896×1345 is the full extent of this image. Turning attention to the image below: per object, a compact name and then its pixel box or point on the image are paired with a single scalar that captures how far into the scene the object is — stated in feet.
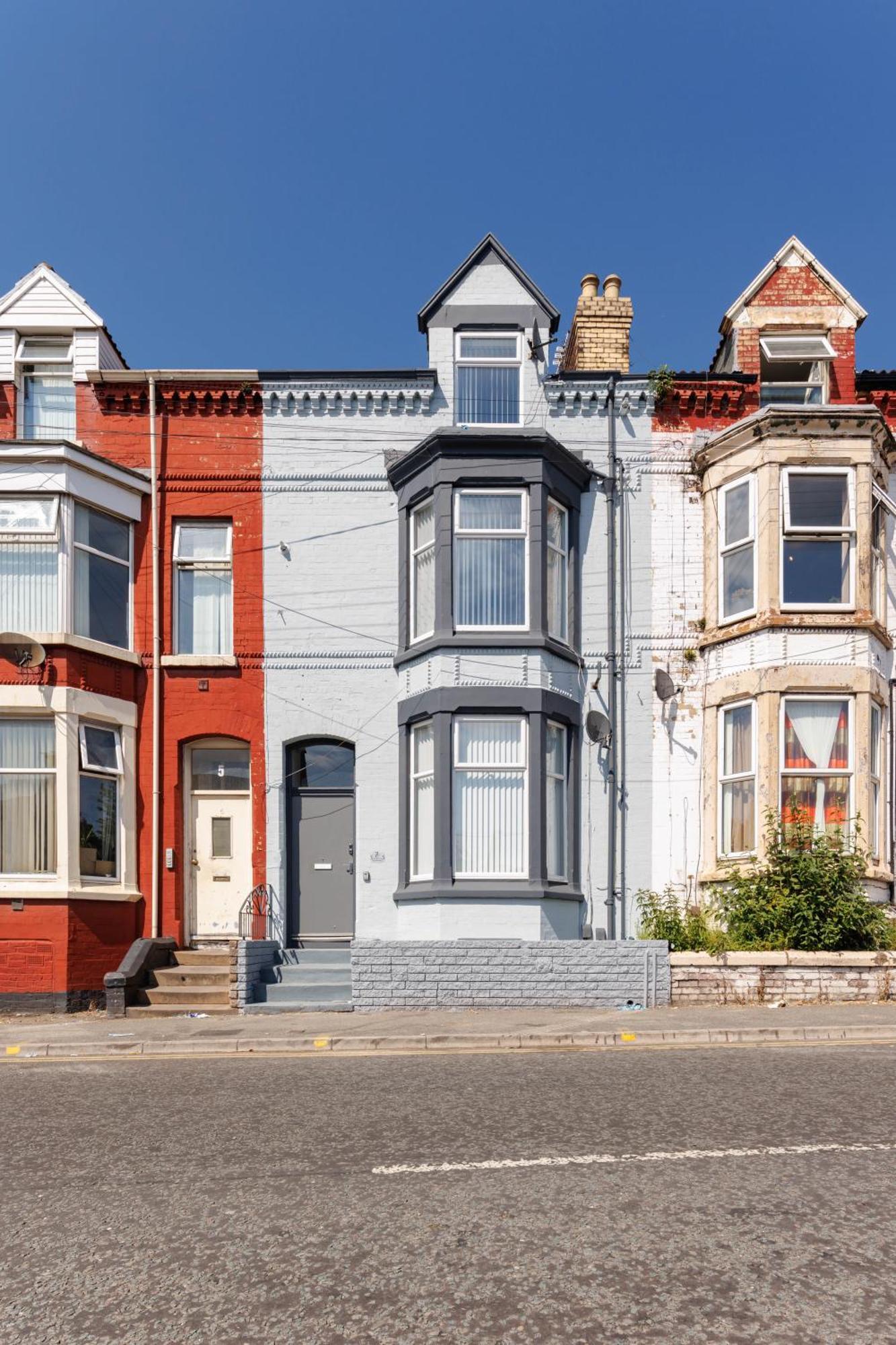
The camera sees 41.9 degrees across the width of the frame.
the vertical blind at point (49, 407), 57.36
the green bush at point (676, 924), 50.21
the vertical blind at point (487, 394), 57.98
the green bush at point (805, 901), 47.19
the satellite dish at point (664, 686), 55.26
